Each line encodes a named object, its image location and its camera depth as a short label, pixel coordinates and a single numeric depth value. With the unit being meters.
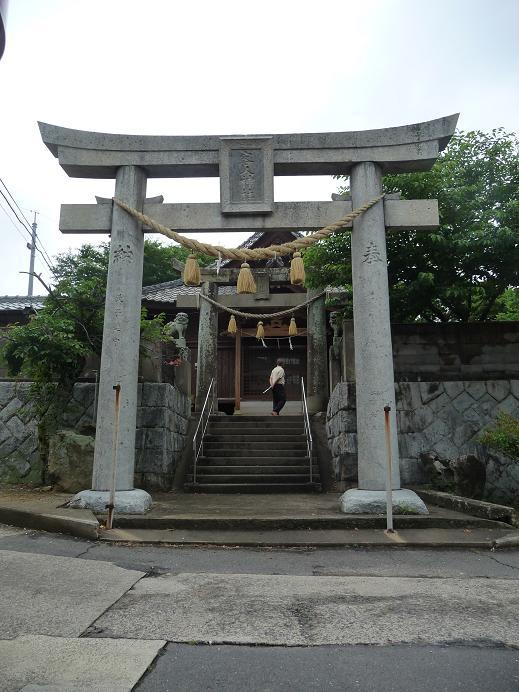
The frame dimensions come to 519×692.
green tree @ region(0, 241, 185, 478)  8.29
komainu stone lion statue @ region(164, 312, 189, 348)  11.65
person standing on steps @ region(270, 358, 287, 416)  13.22
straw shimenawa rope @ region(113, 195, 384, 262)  7.33
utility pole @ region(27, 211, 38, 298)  31.70
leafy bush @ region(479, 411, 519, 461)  6.85
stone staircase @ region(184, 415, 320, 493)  8.96
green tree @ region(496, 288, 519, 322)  13.91
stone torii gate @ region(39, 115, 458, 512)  7.34
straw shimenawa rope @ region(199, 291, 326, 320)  12.47
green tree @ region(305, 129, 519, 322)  8.95
